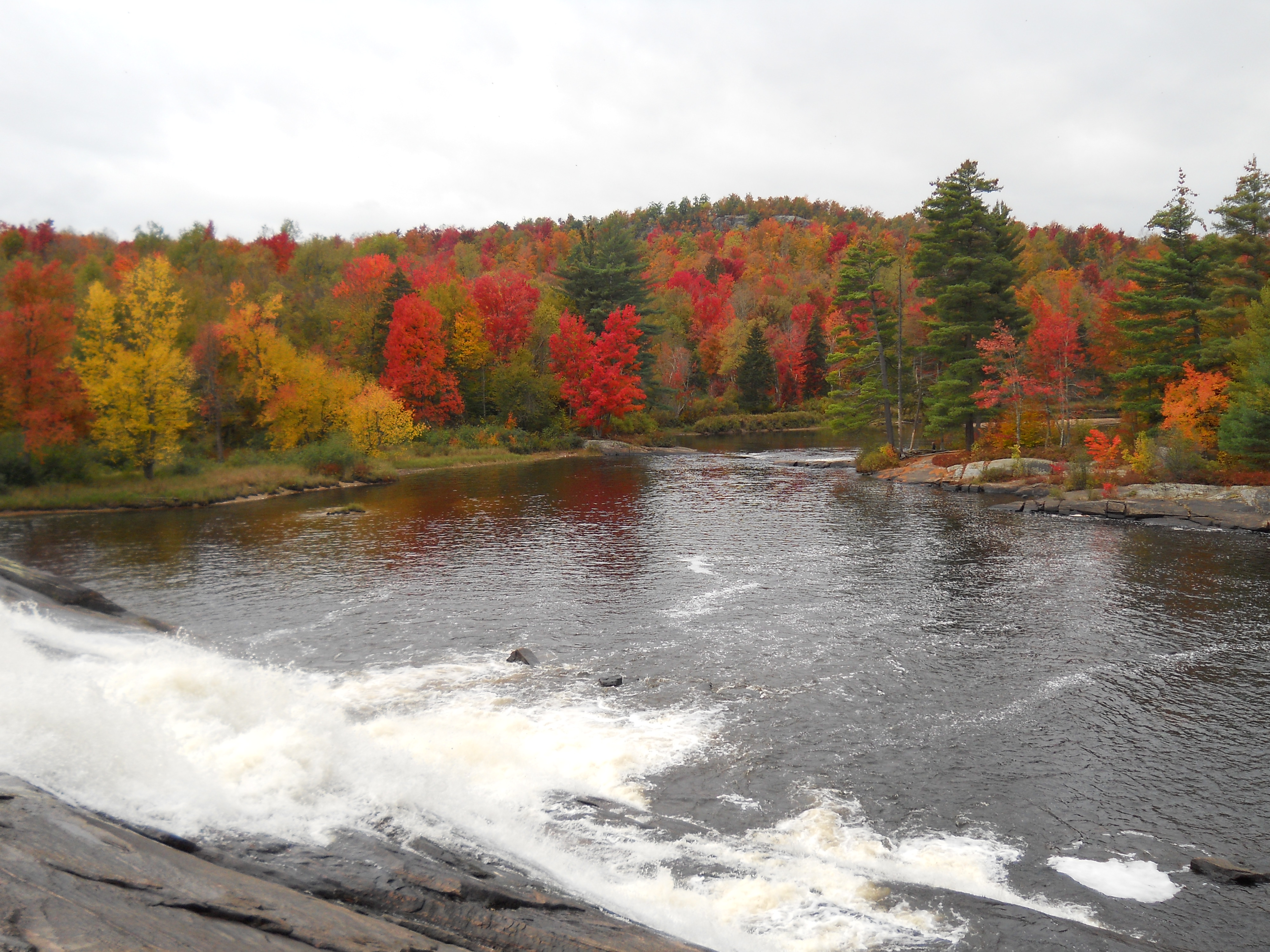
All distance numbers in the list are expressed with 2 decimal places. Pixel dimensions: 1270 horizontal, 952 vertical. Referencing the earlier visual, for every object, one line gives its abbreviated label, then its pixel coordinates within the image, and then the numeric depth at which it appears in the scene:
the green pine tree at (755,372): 96.00
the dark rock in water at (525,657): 18.11
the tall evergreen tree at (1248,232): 39.41
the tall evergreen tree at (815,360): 104.25
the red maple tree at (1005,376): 46.72
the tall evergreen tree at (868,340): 54.03
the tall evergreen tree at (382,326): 73.19
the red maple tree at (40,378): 41.53
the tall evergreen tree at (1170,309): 40.81
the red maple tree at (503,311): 79.25
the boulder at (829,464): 58.34
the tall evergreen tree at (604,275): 84.56
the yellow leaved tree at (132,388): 43.78
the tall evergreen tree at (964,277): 49.72
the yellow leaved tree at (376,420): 58.25
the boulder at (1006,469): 44.34
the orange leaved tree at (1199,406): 37.56
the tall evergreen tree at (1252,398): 33.41
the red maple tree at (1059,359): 48.03
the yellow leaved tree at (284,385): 56.91
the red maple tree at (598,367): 77.88
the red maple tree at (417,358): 69.31
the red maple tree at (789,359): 102.69
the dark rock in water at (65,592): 19.23
